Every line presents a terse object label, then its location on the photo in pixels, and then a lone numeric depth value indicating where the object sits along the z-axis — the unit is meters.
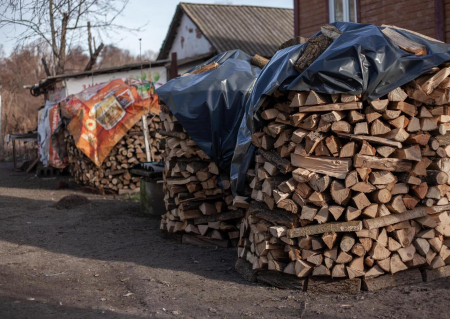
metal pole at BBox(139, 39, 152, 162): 11.68
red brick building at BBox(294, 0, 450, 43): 8.93
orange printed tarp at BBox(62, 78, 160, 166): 11.82
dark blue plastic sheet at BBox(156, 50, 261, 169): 6.62
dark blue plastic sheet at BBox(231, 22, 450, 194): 4.52
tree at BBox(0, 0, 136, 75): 21.16
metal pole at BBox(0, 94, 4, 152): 24.74
